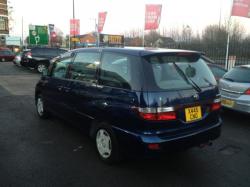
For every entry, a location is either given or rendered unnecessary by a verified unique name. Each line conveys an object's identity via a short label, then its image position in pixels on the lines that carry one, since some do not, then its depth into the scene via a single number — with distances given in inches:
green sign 1302.9
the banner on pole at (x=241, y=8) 517.3
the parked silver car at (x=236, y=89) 215.2
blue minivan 122.5
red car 1033.5
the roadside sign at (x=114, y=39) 1072.3
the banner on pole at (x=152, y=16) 698.8
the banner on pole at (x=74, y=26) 1052.5
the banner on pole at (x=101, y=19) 905.5
